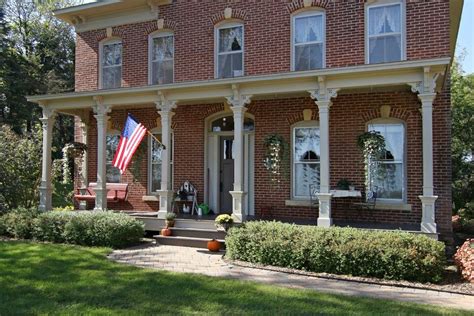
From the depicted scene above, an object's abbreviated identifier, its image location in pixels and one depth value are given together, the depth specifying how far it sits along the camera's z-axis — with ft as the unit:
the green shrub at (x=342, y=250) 23.88
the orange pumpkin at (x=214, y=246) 31.30
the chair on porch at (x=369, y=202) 32.99
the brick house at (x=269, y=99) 32.24
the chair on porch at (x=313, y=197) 35.37
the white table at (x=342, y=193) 31.86
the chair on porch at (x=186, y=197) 39.58
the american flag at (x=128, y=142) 34.37
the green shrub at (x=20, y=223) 35.81
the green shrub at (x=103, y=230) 32.50
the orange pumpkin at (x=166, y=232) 33.99
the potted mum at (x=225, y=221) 31.09
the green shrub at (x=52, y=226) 34.45
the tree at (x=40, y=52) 89.04
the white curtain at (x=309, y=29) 36.68
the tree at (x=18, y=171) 41.37
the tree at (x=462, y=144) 48.55
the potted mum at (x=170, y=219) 34.31
